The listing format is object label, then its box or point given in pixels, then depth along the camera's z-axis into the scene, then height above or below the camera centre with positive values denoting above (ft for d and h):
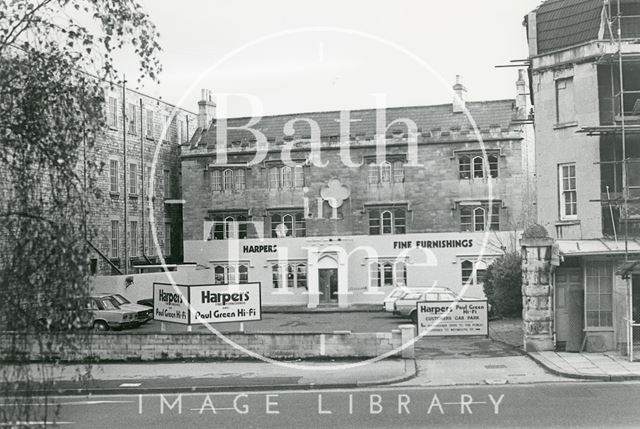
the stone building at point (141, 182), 127.24 +9.70
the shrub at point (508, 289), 99.09 -8.32
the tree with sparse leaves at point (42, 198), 21.42 +1.15
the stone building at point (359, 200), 129.39 +5.70
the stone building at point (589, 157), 68.74 +7.32
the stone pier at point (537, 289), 68.74 -5.83
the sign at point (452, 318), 75.41 -9.26
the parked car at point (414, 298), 100.32 -9.52
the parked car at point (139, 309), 96.48 -10.09
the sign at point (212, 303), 73.05 -7.10
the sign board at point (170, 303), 73.56 -7.22
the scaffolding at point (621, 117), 70.95 +11.04
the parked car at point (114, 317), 92.48 -10.57
